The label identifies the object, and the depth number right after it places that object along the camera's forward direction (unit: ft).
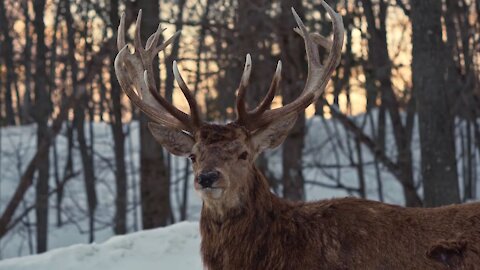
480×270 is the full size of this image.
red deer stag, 18.76
